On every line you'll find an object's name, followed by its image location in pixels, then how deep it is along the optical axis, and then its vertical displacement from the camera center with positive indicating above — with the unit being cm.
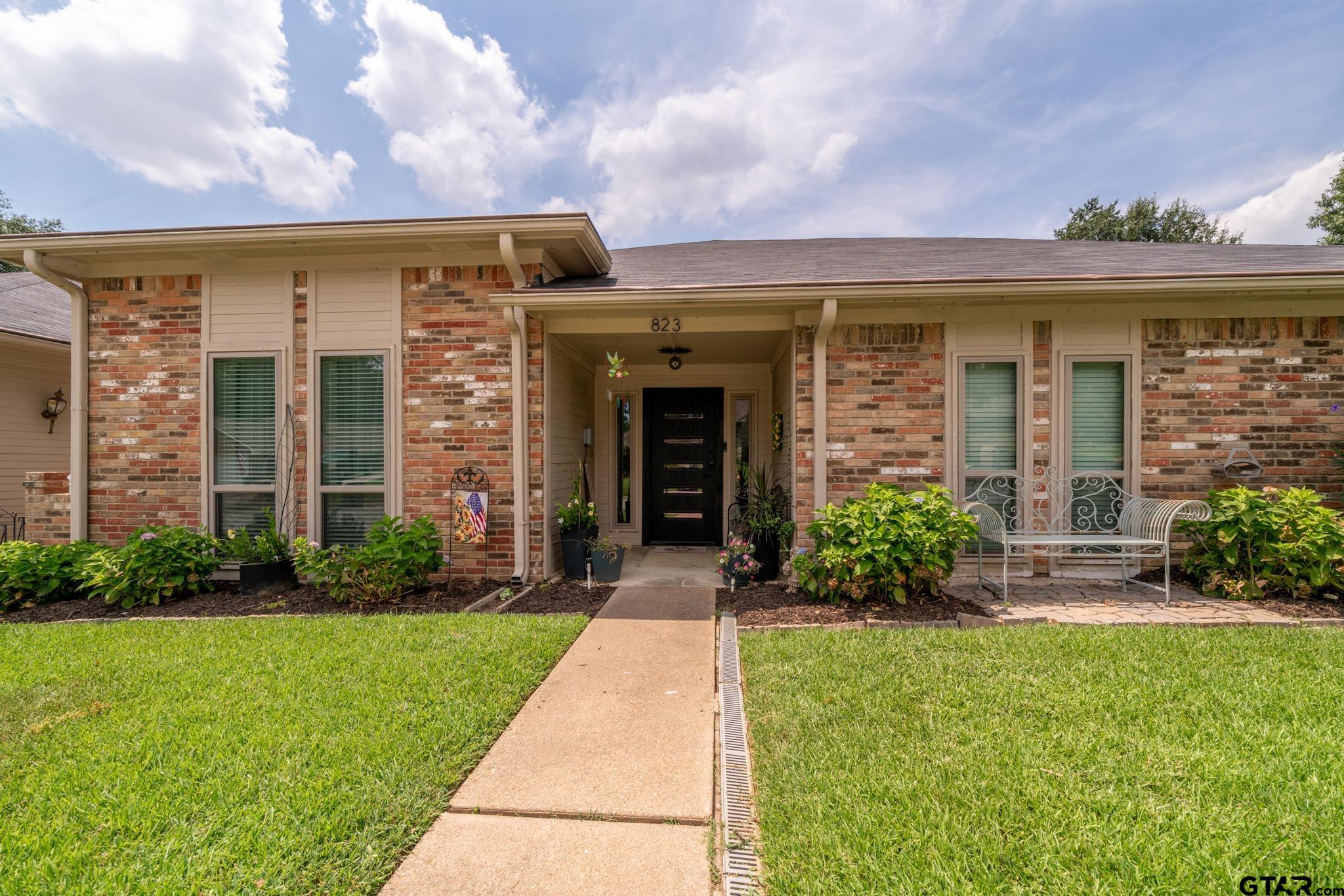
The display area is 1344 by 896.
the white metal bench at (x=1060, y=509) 470 -51
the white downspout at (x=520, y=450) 469 -2
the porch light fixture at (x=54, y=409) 679 +46
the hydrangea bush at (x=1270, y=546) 385 -68
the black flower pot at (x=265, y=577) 457 -110
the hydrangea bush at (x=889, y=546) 382 -68
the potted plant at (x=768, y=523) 496 -68
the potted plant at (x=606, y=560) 494 -101
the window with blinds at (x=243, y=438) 495 +8
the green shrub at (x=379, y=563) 421 -91
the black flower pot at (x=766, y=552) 495 -94
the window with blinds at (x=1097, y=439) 476 +10
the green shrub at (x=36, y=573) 437 -103
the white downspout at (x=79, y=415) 491 +28
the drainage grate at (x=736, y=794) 154 -120
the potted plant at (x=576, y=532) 500 -78
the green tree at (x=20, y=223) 2056 +878
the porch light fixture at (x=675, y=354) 633 +114
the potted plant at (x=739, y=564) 473 -100
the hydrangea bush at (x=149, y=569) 428 -98
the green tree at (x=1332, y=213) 1755 +786
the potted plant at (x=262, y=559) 458 -96
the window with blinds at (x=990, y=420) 480 +26
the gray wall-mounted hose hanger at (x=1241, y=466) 457 -12
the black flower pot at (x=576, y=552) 500 -95
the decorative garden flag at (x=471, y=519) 462 -61
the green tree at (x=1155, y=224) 1931 +821
